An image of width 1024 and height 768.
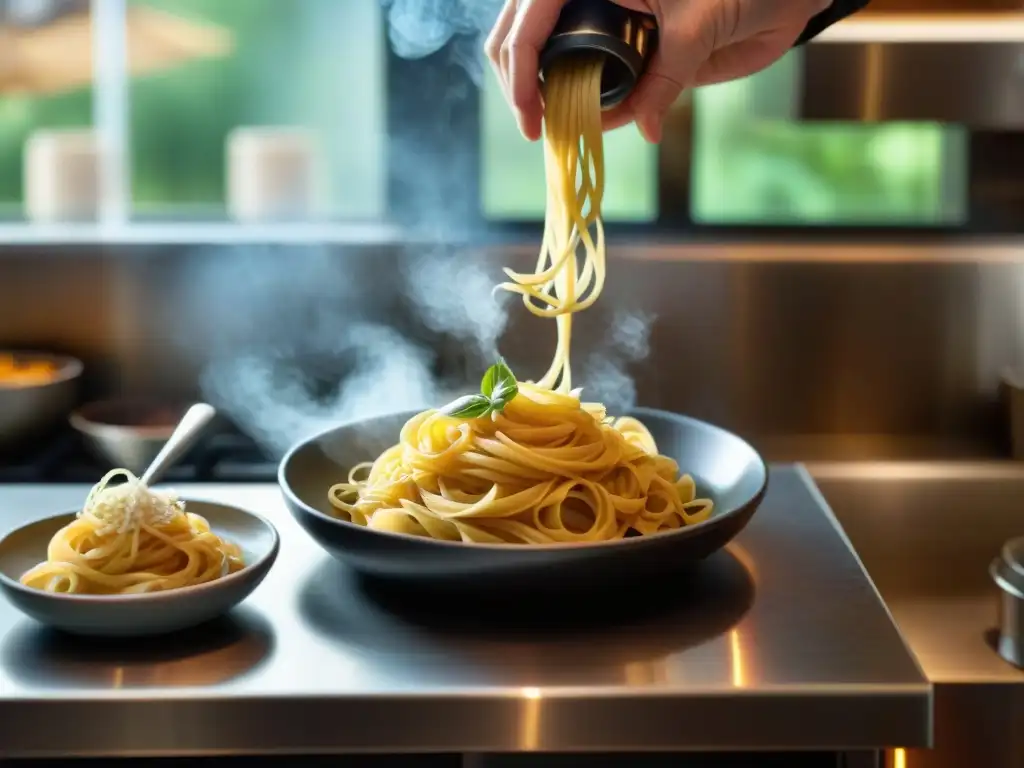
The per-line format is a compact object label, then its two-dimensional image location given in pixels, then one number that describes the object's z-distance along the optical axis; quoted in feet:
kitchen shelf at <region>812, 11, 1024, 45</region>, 6.05
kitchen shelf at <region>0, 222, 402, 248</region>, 7.86
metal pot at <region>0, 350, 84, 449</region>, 7.20
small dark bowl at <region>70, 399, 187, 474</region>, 6.94
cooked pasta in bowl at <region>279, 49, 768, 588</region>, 4.00
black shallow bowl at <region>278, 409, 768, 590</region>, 3.92
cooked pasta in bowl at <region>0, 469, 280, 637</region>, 3.85
